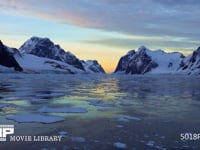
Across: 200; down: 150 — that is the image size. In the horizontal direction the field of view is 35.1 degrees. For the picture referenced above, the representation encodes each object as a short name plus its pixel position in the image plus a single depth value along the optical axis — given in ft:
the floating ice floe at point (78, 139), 32.42
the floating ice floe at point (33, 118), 41.89
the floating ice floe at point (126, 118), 43.65
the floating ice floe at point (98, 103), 60.39
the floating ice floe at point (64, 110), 50.88
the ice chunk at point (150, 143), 31.07
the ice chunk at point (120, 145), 30.22
